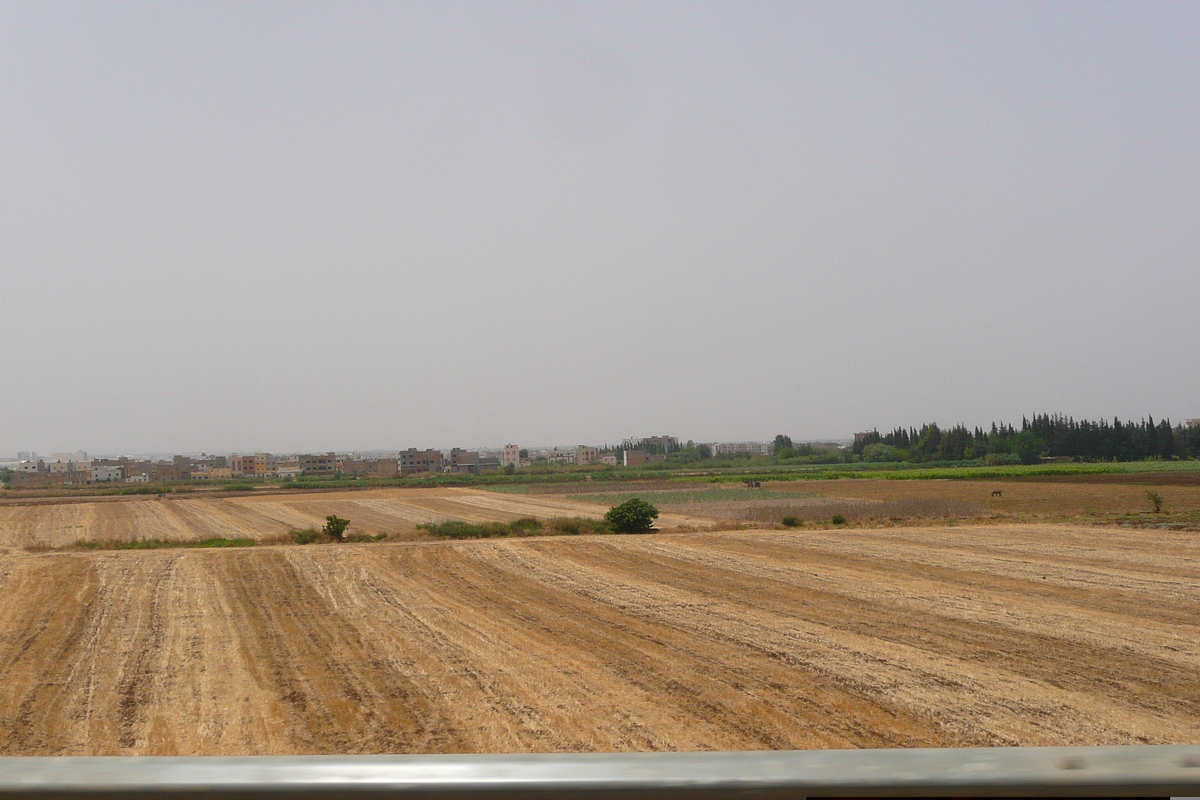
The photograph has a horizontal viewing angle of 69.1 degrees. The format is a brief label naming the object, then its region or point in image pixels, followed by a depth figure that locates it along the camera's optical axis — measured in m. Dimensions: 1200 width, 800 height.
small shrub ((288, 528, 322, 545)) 38.48
